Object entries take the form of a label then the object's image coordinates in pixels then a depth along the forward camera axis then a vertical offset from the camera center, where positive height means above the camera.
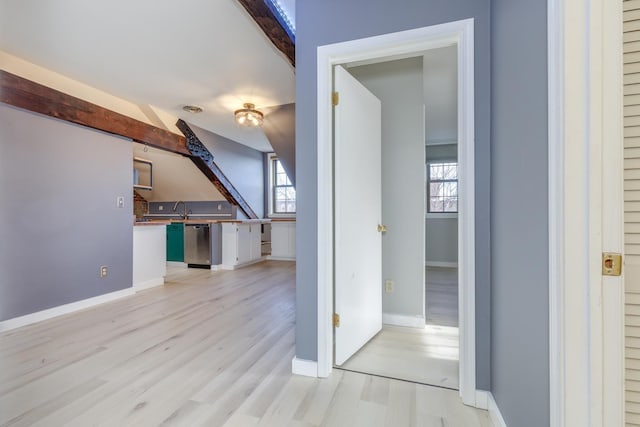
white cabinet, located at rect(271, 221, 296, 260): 6.21 -0.58
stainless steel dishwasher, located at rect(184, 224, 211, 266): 5.32 -0.58
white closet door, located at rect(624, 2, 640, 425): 0.76 -0.05
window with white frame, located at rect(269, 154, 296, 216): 6.91 +0.52
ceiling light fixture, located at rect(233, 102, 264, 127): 3.97 +1.35
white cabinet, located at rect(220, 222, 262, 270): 5.38 -0.60
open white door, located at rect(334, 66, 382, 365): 1.91 -0.02
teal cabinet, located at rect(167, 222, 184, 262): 5.54 -0.54
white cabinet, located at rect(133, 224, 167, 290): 3.89 -0.60
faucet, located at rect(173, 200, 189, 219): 6.66 +0.11
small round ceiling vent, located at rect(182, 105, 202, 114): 4.03 +1.47
